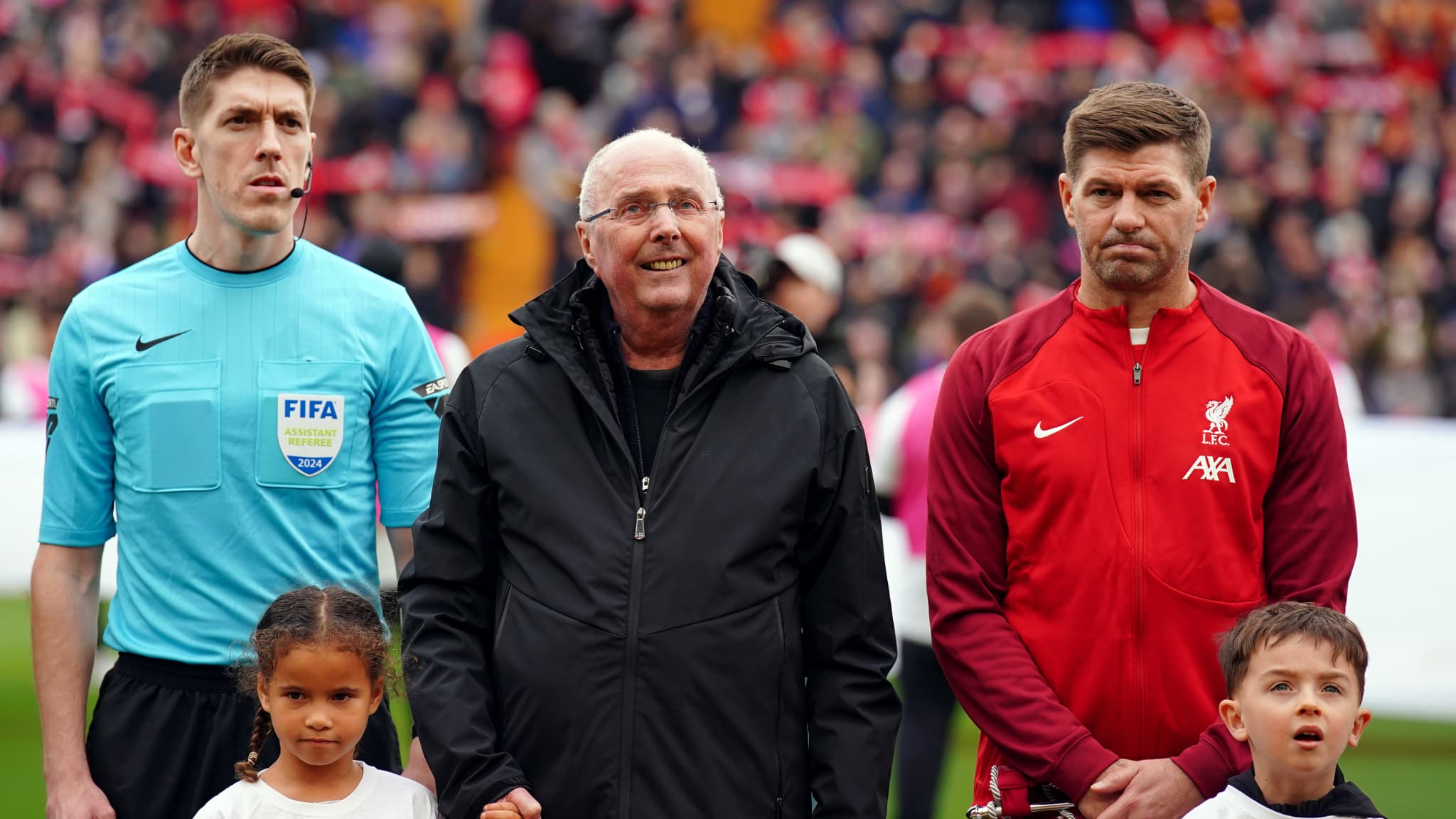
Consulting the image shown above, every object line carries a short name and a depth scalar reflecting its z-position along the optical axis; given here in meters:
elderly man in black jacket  6.75
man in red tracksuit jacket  7.05
